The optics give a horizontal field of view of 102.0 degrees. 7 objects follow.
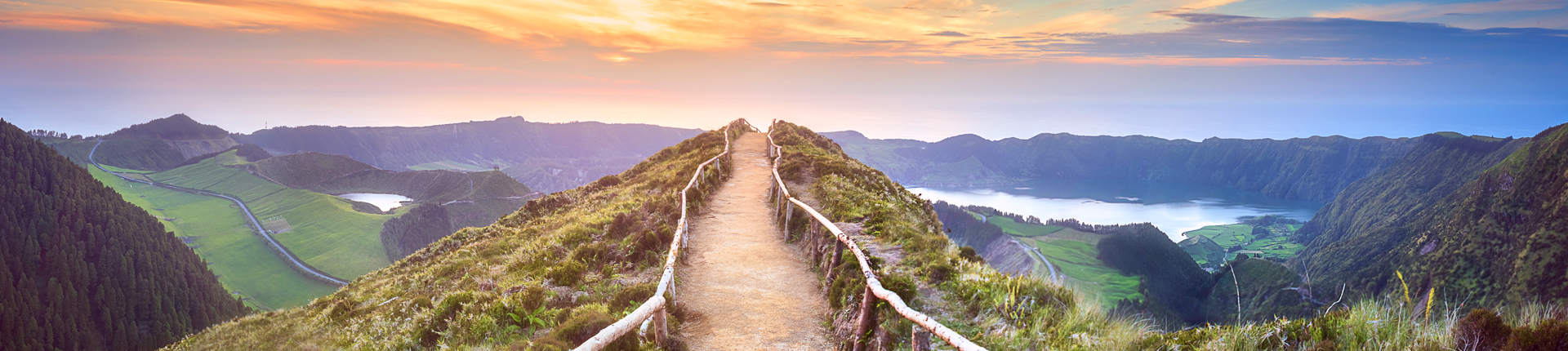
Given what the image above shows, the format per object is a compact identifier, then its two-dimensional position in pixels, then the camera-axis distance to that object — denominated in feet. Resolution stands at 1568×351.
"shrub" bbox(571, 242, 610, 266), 51.42
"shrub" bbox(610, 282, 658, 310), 38.09
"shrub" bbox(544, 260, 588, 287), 45.85
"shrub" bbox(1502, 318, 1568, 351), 17.47
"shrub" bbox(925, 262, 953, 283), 33.57
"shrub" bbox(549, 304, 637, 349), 29.82
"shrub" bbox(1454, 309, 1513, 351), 18.51
